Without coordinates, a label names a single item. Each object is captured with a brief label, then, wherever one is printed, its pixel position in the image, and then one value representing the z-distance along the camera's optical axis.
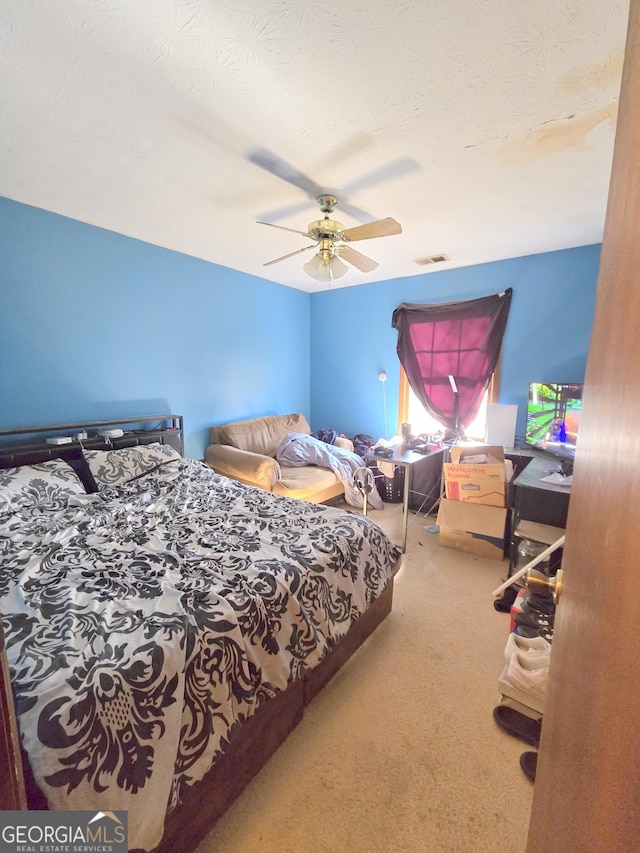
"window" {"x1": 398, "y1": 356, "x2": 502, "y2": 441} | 4.14
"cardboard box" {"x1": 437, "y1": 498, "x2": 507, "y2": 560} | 2.65
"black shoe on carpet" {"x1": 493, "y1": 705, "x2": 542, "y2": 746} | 1.36
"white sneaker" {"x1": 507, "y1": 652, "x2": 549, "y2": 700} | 1.41
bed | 0.83
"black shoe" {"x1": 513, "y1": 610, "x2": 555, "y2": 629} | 1.71
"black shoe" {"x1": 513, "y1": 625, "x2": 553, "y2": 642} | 1.65
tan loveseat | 3.12
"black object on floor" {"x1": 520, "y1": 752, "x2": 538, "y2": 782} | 1.24
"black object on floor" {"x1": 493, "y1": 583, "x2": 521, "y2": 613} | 2.12
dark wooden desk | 2.17
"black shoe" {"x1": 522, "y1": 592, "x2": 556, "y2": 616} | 1.77
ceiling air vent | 3.34
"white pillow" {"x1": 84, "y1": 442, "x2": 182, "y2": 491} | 2.37
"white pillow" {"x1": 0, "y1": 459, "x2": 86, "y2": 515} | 1.89
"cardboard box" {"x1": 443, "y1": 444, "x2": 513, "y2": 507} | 2.64
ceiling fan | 1.97
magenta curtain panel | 3.51
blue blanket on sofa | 3.53
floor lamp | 4.03
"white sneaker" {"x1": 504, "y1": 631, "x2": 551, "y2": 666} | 1.55
